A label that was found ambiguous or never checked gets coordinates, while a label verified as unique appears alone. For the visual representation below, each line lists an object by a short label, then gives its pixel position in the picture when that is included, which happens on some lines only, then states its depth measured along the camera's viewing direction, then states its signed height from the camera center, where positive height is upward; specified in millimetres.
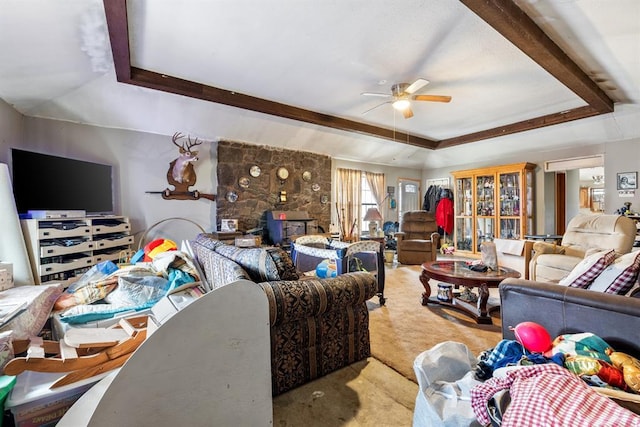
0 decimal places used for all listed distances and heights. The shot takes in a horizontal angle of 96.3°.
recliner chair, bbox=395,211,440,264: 5254 -649
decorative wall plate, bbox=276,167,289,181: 5395 +670
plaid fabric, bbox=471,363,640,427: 849 -634
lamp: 5227 -174
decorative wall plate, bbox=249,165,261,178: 5062 +676
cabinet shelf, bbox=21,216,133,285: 2555 -321
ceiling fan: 3089 +1251
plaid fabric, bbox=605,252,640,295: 1525 -426
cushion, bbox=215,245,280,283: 1876 -372
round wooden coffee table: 2641 -724
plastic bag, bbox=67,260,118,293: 2449 -548
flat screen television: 2776 +328
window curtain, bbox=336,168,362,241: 6453 +138
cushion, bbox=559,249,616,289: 1683 -401
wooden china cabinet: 5676 -1
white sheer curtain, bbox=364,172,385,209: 6922 +524
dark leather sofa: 1303 -567
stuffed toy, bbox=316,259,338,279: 3086 -675
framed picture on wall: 4469 +325
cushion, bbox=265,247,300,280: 1870 -375
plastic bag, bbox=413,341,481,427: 1141 -816
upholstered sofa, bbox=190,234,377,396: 1716 -692
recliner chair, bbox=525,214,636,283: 3283 -516
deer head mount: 4340 +681
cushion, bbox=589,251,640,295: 1527 -410
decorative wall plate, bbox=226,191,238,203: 4832 +229
